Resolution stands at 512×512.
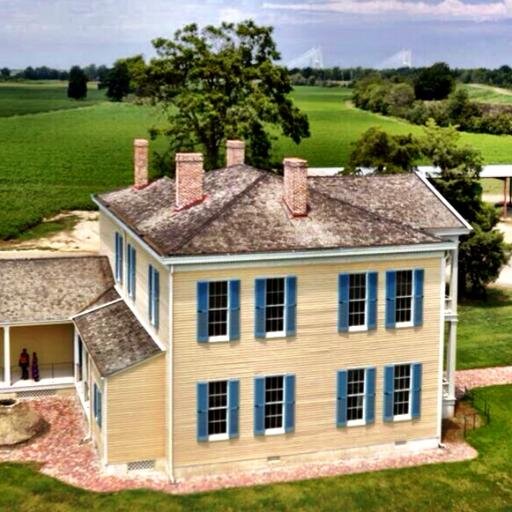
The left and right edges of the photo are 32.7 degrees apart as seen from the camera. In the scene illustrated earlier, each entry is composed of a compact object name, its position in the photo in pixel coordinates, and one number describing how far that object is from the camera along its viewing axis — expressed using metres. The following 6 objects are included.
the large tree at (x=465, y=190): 47.38
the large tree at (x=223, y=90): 55.03
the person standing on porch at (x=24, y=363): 30.94
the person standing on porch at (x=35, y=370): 30.73
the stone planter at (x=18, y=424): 26.67
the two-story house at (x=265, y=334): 24.33
